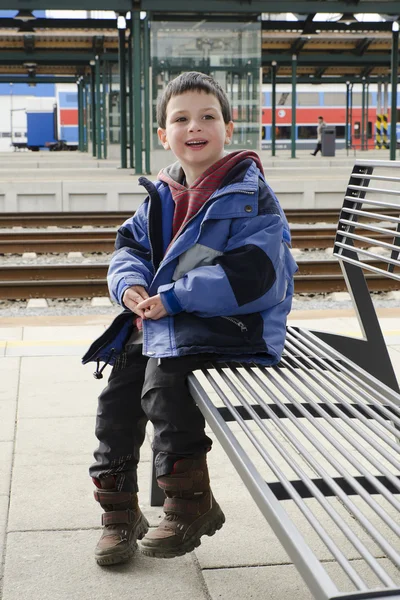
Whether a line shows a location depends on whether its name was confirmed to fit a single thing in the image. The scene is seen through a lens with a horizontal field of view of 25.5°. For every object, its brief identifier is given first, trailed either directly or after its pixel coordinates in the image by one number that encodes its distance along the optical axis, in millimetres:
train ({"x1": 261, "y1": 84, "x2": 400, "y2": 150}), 45281
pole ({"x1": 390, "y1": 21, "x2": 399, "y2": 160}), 19331
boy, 2404
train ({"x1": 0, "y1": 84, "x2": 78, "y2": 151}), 56406
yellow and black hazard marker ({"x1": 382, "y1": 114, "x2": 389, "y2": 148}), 42353
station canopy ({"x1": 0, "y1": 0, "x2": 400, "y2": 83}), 16891
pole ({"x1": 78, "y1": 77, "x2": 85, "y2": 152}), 44750
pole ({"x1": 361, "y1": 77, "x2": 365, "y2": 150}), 39375
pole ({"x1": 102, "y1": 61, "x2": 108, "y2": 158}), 26906
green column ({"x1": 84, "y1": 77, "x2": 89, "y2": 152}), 40519
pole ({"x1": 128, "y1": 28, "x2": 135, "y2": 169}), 19900
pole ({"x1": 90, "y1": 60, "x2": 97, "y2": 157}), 33275
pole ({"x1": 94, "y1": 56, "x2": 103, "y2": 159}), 29023
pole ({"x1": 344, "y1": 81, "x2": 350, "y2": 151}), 39325
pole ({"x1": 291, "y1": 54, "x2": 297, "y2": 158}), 26125
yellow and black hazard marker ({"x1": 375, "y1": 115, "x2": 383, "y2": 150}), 41031
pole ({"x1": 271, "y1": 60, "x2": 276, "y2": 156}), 29664
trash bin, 33000
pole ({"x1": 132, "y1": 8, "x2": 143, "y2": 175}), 17062
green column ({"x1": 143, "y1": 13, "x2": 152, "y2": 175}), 16984
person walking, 35728
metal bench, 1527
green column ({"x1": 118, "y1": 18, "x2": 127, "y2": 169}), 19844
